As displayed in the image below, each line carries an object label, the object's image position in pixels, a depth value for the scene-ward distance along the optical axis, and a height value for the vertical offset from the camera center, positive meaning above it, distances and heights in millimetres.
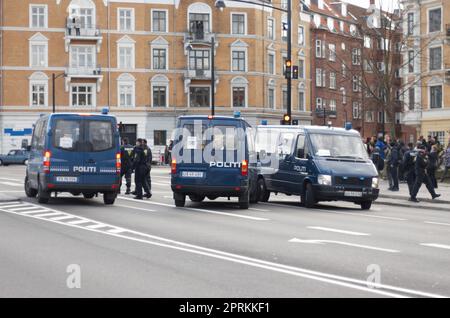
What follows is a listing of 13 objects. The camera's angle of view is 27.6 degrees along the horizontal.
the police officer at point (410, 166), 27653 -854
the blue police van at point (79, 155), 22750 -382
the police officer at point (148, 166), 26898 -791
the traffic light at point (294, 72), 35062 +2573
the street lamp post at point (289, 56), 34250 +3140
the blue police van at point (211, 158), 22234 -453
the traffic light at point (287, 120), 34062 +704
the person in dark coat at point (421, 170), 26219 -920
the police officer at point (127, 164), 29375 -779
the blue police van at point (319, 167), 23453 -746
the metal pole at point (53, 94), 70250 +3556
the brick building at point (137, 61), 72750 +6489
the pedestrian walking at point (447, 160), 35750 -867
